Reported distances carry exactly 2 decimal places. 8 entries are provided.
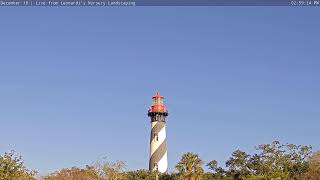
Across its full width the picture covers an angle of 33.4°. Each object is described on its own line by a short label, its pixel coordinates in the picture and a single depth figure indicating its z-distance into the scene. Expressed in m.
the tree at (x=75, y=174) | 74.19
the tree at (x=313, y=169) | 69.78
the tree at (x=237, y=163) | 79.69
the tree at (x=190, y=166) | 69.34
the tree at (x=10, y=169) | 54.81
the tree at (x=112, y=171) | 71.94
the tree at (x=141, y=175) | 87.94
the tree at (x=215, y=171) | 80.19
